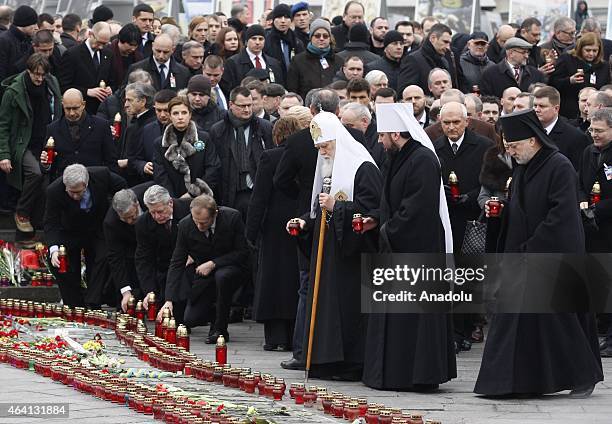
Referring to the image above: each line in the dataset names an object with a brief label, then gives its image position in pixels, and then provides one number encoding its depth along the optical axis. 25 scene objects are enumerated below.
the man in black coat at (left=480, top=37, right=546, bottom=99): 18.88
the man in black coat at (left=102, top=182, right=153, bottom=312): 16.58
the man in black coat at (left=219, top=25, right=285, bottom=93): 19.19
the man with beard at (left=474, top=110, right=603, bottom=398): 12.19
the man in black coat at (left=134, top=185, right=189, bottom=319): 16.25
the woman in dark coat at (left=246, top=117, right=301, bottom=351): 14.99
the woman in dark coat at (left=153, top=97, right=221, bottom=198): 16.64
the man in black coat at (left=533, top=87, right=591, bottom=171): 15.60
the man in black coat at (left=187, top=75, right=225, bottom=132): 17.42
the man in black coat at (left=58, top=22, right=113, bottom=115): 19.22
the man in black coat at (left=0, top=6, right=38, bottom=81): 18.97
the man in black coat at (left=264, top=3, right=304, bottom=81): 20.06
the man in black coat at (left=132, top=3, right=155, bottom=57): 19.91
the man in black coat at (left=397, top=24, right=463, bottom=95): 18.88
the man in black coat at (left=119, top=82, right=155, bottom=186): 17.56
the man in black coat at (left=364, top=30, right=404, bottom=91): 19.30
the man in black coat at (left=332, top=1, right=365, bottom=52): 20.81
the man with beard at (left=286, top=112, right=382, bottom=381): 13.37
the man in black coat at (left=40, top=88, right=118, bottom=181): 17.81
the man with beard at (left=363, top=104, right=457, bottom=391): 12.66
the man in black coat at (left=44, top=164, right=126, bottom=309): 17.22
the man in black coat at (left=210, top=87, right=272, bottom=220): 16.67
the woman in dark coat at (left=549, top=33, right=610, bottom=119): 18.42
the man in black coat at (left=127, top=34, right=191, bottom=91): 18.77
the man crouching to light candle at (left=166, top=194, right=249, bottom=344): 15.58
